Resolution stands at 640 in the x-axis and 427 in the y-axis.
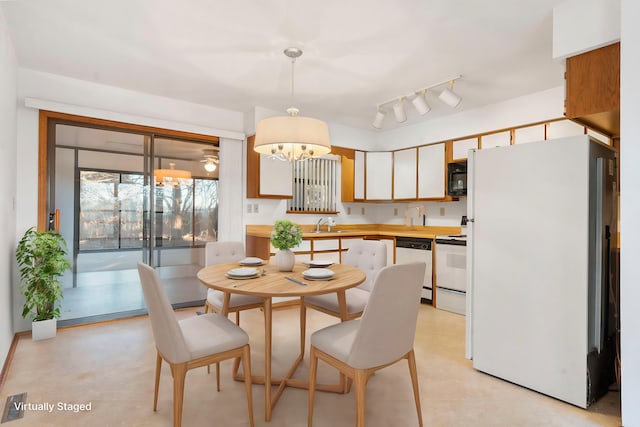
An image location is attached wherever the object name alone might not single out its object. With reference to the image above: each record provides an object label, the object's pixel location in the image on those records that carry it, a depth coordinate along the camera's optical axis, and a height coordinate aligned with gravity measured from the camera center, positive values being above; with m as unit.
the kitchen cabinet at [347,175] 5.19 +0.58
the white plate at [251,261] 2.65 -0.37
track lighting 3.31 +1.16
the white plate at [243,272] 2.17 -0.38
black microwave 4.24 +0.44
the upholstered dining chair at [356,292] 2.53 -0.64
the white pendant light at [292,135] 2.44 +0.55
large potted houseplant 3.02 -0.56
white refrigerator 2.11 -0.34
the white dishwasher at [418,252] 4.35 -0.49
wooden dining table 1.89 -0.41
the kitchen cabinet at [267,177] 4.34 +0.47
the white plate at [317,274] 2.17 -0.38
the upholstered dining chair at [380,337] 1.64 -0.63
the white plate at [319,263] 2.59 -0.38
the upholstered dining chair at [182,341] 1.68 -0.67
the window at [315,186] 4.92 +0.41
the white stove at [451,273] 4.00 -0.69
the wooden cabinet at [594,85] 2.07 +0.81
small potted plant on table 2.41 -0.19
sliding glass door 3.58 -0.01
